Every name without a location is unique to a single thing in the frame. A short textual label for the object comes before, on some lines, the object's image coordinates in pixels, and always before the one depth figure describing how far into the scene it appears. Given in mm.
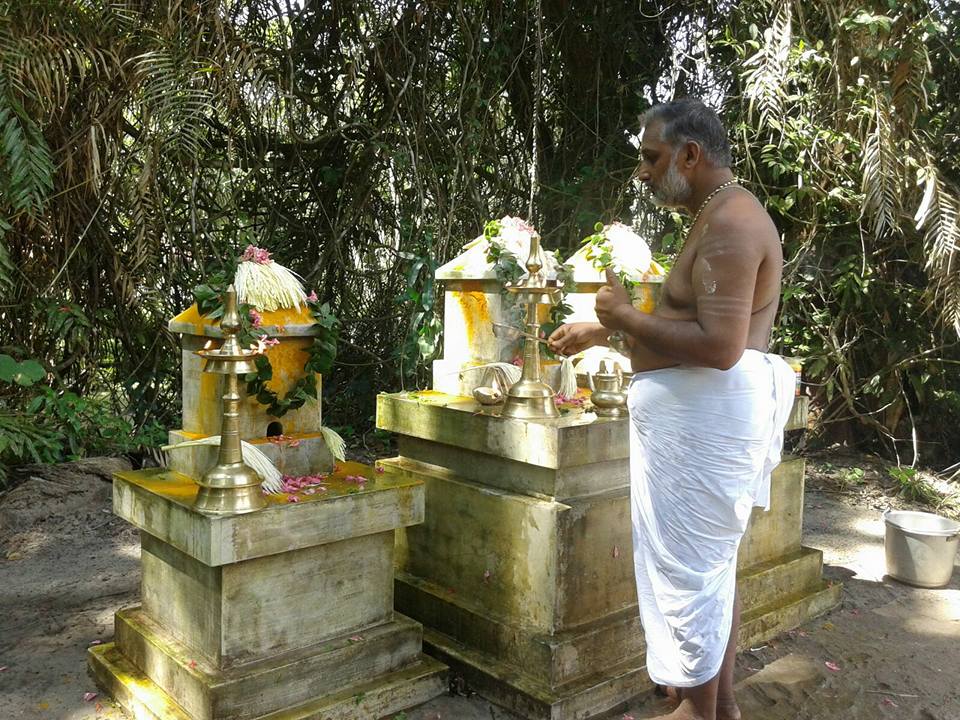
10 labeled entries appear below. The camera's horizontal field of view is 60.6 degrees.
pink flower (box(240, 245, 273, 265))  2914
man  2332
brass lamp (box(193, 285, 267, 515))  2441
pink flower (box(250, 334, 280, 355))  2682
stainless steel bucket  4121
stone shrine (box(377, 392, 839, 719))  2852
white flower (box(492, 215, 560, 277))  3527
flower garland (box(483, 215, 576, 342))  3473
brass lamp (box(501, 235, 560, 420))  3080
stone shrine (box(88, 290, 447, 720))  2484
